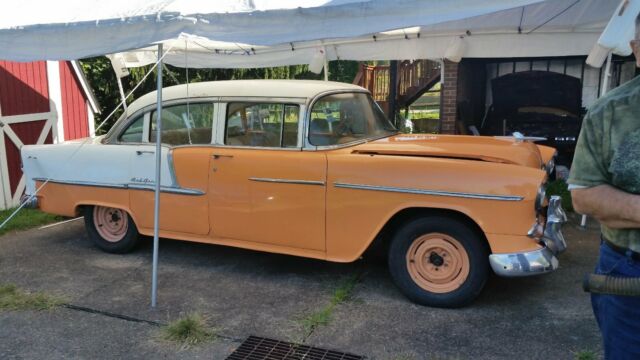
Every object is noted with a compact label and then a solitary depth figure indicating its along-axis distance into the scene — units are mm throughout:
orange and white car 3797
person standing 1673
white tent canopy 3367
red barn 7117
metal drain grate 3398
